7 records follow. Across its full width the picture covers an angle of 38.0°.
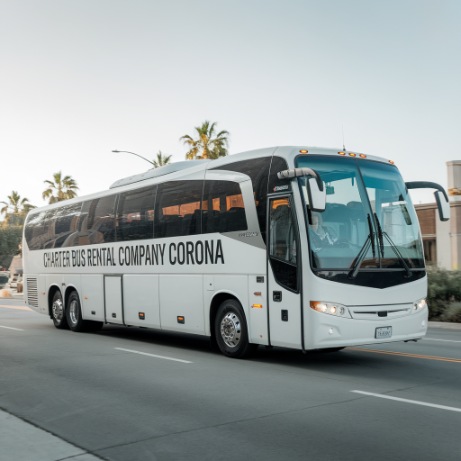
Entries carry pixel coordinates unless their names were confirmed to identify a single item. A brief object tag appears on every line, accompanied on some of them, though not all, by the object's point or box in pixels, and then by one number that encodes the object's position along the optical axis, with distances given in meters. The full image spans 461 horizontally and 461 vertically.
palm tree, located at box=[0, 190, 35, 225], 96.12
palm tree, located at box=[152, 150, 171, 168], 51.10
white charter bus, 9.86
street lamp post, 30.64
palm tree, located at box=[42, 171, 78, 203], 68.71
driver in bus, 9.89
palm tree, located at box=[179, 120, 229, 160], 44.75
